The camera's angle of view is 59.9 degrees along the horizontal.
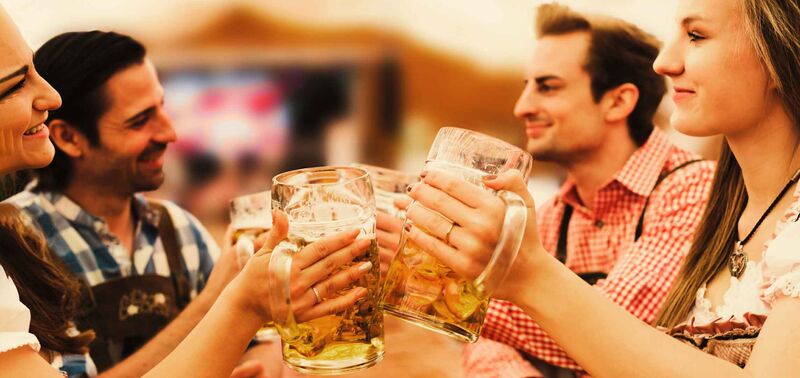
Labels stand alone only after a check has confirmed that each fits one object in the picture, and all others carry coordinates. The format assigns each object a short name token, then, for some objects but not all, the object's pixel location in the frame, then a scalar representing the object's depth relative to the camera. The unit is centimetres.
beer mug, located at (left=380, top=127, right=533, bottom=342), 89
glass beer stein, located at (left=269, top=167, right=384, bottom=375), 83
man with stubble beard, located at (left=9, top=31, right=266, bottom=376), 154
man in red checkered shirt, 158
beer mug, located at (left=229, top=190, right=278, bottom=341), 121
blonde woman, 86
